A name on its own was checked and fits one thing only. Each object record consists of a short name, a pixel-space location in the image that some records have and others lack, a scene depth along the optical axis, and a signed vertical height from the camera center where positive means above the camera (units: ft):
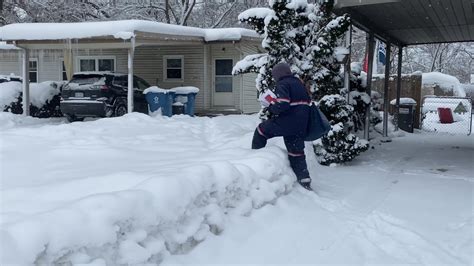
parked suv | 50.57 -1.04
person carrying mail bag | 21.13 -1.21
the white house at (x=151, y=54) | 48.55 +4.36
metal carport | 30.35 +5.35
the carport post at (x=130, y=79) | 47.75 +0.71
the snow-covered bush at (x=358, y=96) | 35.50 -0.44
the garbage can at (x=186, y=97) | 53.98 -1.11
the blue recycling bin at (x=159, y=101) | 51.98 -1.56
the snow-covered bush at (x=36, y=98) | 57.06 -1.63
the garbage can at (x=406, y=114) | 53.42 -2.58
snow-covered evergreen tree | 28.30 +2.11
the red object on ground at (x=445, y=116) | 64.75 -3.33
